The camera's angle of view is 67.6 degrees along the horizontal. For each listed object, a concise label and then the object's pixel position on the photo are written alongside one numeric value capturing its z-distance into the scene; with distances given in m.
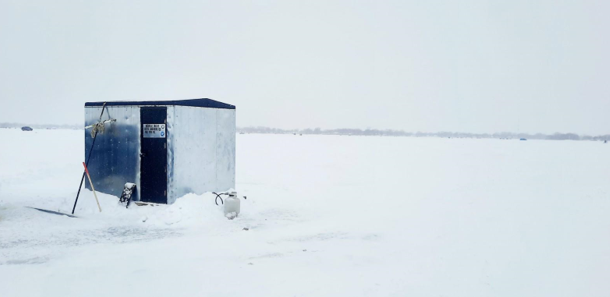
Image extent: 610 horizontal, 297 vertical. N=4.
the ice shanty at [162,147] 12.00
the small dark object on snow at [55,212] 11.41
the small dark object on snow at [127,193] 12.20
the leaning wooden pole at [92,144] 12.72
